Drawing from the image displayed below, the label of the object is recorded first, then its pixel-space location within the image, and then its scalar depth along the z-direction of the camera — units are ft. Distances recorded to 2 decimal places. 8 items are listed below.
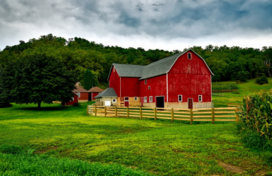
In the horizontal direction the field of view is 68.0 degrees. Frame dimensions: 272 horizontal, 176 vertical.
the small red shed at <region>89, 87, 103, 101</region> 205.66
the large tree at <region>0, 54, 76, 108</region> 114.01
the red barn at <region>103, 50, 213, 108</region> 102.42
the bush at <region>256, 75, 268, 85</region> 251.80
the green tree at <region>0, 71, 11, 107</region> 115.57
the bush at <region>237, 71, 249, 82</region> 288.51
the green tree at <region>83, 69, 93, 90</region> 224.53
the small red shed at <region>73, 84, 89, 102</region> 200.83
